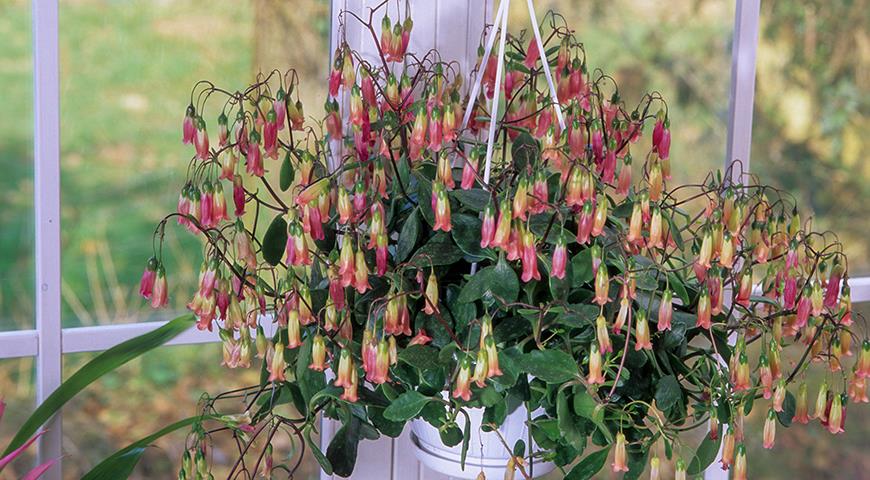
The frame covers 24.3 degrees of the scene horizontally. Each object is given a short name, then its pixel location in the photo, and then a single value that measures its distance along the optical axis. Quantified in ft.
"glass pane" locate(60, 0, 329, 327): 6.05
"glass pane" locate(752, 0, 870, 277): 7.05
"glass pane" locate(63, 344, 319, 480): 6.16
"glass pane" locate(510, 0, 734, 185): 6.75
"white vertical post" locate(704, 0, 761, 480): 6.89
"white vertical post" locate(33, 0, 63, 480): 5.93
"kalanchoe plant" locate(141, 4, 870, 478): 5.30
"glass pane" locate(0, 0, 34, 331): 5.93
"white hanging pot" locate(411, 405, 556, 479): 5.70
